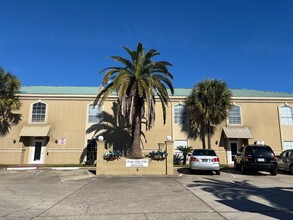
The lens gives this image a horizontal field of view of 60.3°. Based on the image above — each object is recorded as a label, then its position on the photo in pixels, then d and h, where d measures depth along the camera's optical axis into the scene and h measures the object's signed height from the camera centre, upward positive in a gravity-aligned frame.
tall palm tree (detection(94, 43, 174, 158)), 17.73 +4.70
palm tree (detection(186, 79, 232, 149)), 22.64 +4.29
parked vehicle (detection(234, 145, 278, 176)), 15.27 -0.50
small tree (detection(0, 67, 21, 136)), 22.33 +4.25
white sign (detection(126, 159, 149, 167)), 16.61 -0.83
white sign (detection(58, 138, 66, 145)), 23.36 +0.72
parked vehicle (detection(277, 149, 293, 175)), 16.76 -0.65
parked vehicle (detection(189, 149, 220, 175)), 15.46 -0.69
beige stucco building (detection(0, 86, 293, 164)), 23.12 +2.11
